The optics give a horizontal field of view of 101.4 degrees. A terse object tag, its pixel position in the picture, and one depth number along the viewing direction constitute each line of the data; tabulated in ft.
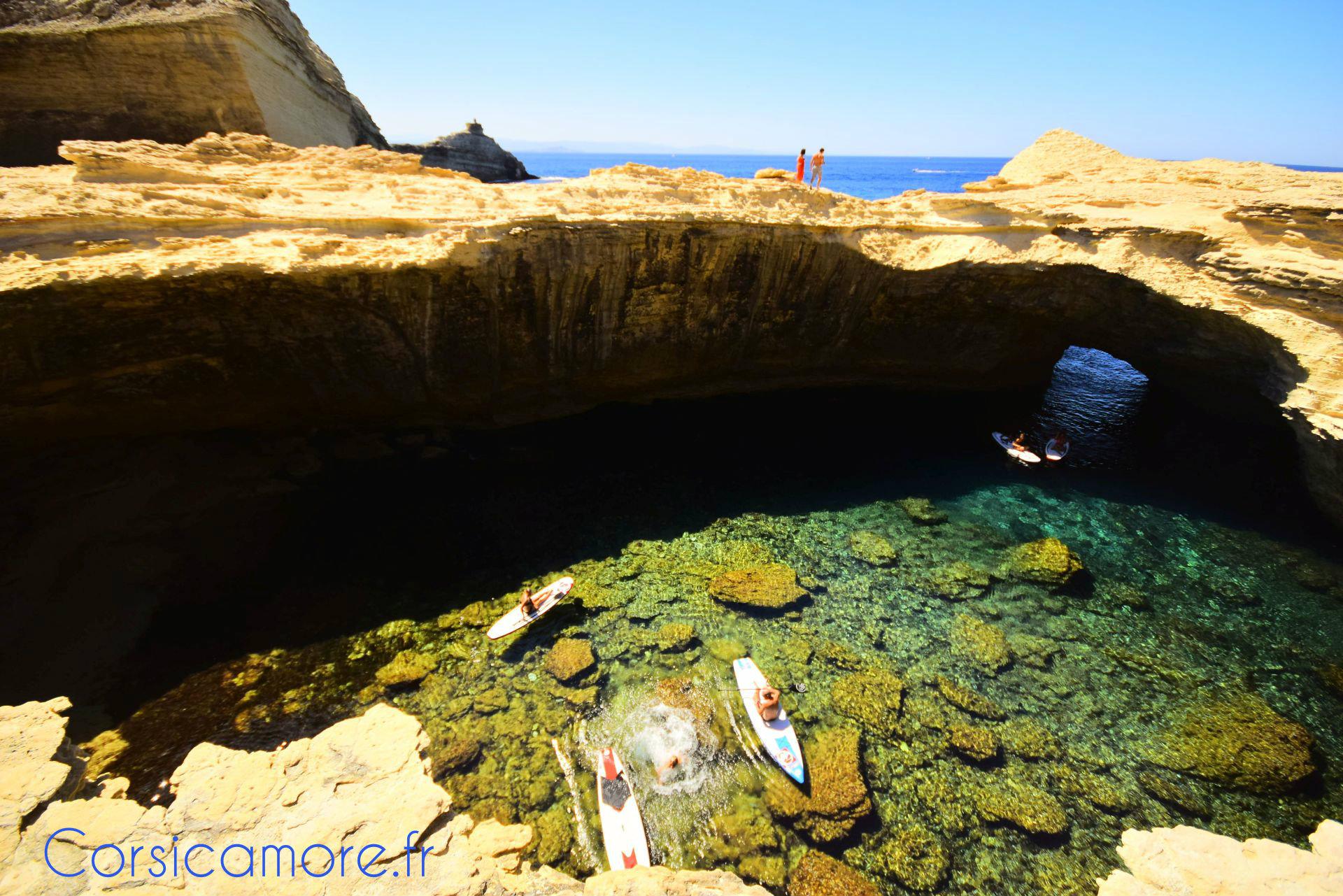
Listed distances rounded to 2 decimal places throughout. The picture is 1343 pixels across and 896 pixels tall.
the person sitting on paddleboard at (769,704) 28.60
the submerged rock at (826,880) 23.06
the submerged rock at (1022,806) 25.64
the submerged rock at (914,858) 23.70
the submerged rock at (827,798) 25.20
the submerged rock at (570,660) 31.40
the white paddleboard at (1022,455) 51.01
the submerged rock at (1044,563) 39.19
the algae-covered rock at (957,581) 37.88
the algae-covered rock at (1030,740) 28.58
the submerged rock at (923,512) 44.47
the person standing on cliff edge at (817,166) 52.11
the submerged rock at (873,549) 40.45
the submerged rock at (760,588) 36.22
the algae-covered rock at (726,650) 32.78
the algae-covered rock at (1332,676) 31.91
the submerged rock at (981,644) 33.17
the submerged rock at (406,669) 30.78
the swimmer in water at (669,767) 26.86
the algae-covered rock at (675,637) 33.22
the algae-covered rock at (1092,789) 26.58
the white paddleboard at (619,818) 23.72
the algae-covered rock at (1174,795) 26.45
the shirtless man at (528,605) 34.06
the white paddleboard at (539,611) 33.32
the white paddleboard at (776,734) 26.96
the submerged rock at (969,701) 30.35
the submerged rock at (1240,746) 27.45
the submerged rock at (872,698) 29.68
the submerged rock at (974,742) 28.27
